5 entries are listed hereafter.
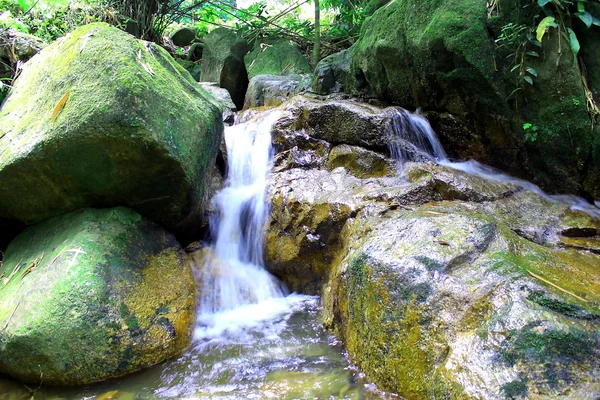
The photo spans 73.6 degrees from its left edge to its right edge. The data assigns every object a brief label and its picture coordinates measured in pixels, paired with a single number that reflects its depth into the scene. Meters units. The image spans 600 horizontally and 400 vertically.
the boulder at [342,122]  4.95
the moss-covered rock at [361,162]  4.69
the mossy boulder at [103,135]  3.11
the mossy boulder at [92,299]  2.76
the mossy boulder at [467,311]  1.83
